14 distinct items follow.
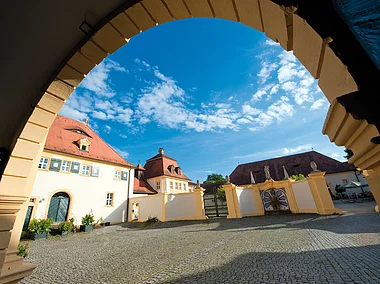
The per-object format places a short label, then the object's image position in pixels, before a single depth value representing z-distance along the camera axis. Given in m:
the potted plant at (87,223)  12.65
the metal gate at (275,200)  12.54
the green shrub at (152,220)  14.00
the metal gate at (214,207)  14.56
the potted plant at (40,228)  10.07
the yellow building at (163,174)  23.27
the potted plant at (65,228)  11.32
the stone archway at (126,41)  0.91
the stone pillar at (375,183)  1.12
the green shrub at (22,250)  5.29
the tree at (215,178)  47.28
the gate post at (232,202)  12.66
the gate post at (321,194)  10.12
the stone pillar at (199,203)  13.41
